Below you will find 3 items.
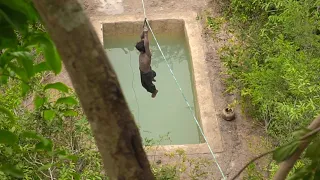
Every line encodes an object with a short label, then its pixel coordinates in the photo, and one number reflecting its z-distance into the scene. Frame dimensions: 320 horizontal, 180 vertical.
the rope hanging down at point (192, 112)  29.19
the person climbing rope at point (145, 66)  29.94
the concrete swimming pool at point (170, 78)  30.65
